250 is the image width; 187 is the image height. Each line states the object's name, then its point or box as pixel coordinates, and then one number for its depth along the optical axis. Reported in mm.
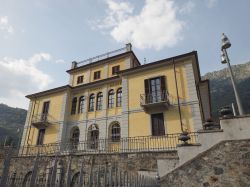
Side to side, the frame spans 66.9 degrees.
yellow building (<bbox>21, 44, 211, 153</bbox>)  14820
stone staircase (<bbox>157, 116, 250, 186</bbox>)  7336
